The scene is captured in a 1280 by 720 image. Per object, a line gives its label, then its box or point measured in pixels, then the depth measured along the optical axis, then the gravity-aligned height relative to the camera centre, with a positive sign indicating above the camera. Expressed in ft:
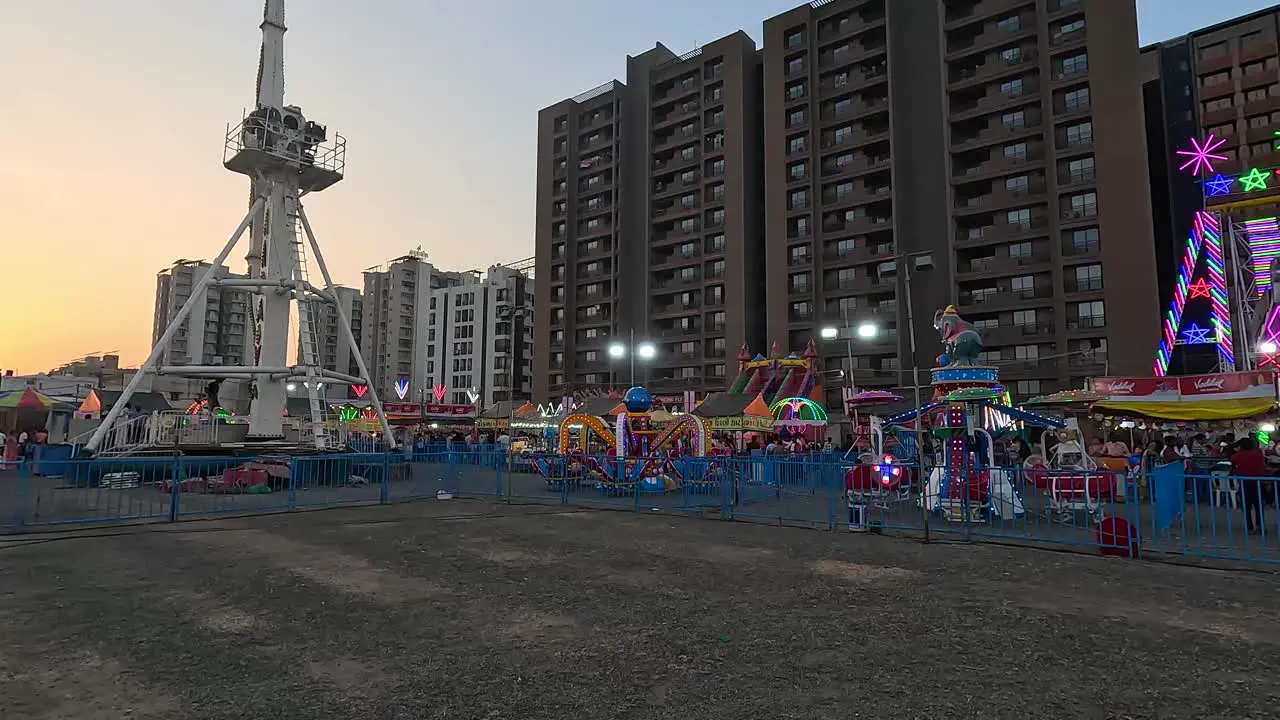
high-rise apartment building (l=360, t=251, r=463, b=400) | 366.84 +59.55
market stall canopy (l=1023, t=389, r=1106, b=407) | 68.72 +3.51
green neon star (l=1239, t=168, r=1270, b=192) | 84.74 +30.35
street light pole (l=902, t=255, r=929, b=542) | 37.51 -2.04
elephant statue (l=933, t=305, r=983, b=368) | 50.90 +6.57
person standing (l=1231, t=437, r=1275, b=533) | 39.34 -1.60
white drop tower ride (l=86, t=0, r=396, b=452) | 81.35 +23.08
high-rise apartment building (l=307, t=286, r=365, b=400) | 378.94 +49.03
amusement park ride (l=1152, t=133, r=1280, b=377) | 81.71 +21.45
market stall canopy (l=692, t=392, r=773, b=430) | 105.19 +2.86
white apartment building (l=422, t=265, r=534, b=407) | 309.83 +42.42
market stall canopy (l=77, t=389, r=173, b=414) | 107.45 +5.41
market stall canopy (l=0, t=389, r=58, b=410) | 95.55 +4.33
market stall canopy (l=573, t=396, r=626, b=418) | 109.02 +4.28
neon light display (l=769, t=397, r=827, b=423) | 113.60 +3.61
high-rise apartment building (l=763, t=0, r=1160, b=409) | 147.02 +59.10
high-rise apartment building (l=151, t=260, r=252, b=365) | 349.82 +56.15
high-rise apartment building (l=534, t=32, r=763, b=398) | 204.64 +66.59
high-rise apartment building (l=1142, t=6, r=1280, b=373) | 176.55 +84.67
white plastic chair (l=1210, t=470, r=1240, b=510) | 46.90 -4.62
